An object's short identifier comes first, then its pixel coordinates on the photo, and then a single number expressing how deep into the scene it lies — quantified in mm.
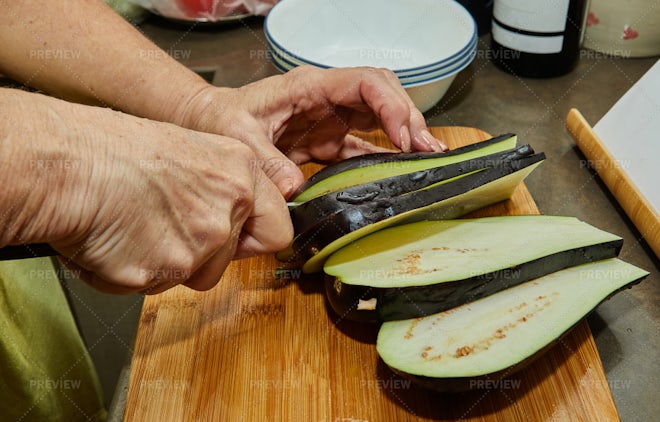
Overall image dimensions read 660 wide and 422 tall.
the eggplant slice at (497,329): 351
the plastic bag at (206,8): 690
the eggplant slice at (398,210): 396
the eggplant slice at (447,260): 379
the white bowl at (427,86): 524
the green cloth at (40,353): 489
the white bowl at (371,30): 591
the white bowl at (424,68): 514
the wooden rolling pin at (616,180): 444
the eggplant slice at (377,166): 430
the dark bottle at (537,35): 558
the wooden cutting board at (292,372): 367
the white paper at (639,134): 457
